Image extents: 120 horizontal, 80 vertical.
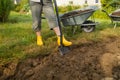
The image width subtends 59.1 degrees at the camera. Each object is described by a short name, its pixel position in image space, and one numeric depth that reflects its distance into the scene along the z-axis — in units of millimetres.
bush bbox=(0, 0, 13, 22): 3512
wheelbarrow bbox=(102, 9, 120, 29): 3034
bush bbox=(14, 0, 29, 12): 13058
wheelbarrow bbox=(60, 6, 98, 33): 2721
